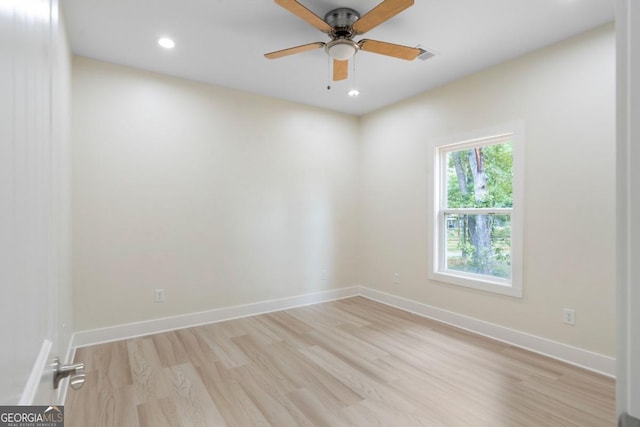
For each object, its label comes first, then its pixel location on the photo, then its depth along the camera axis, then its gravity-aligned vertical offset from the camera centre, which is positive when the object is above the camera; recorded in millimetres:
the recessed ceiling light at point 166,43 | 2732 +1491
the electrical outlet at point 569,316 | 2693 -910
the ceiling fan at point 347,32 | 2055 +1295
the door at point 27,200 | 416 +18
